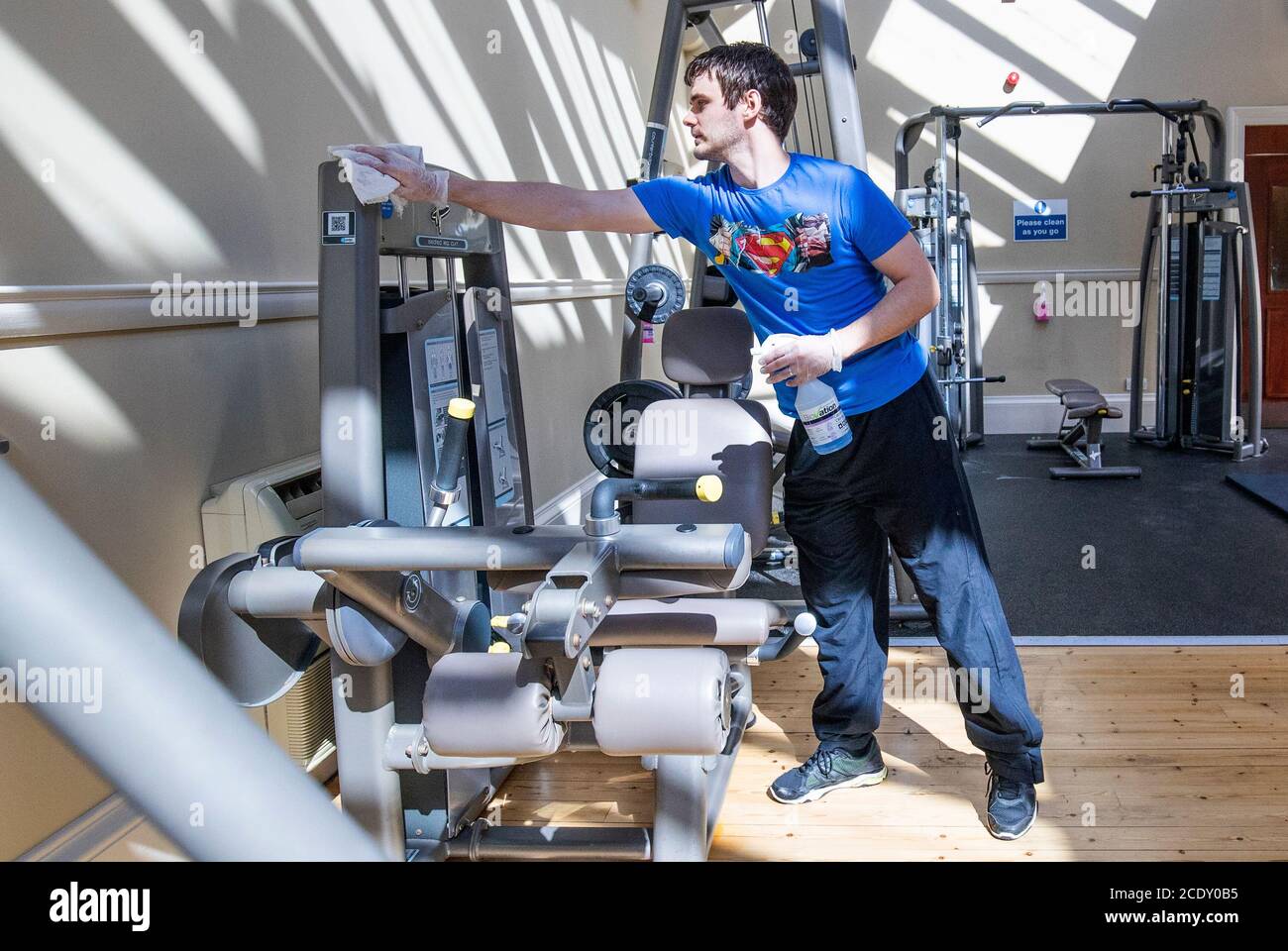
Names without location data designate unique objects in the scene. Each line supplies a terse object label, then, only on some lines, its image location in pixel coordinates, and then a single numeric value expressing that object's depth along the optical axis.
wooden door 7.09
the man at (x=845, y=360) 2.00
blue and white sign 7.32
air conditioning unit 2.13
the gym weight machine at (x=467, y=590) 1.38
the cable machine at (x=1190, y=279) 5.91
